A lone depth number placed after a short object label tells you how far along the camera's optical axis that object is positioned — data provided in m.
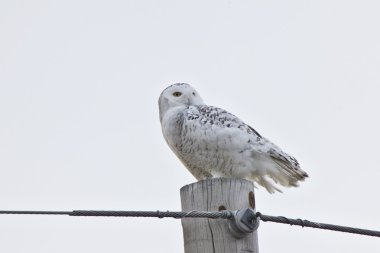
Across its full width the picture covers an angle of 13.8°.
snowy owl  11.64
